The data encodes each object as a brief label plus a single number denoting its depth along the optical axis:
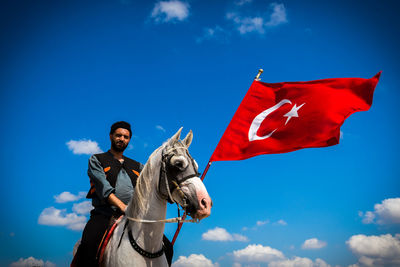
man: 5.16
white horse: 4.52
